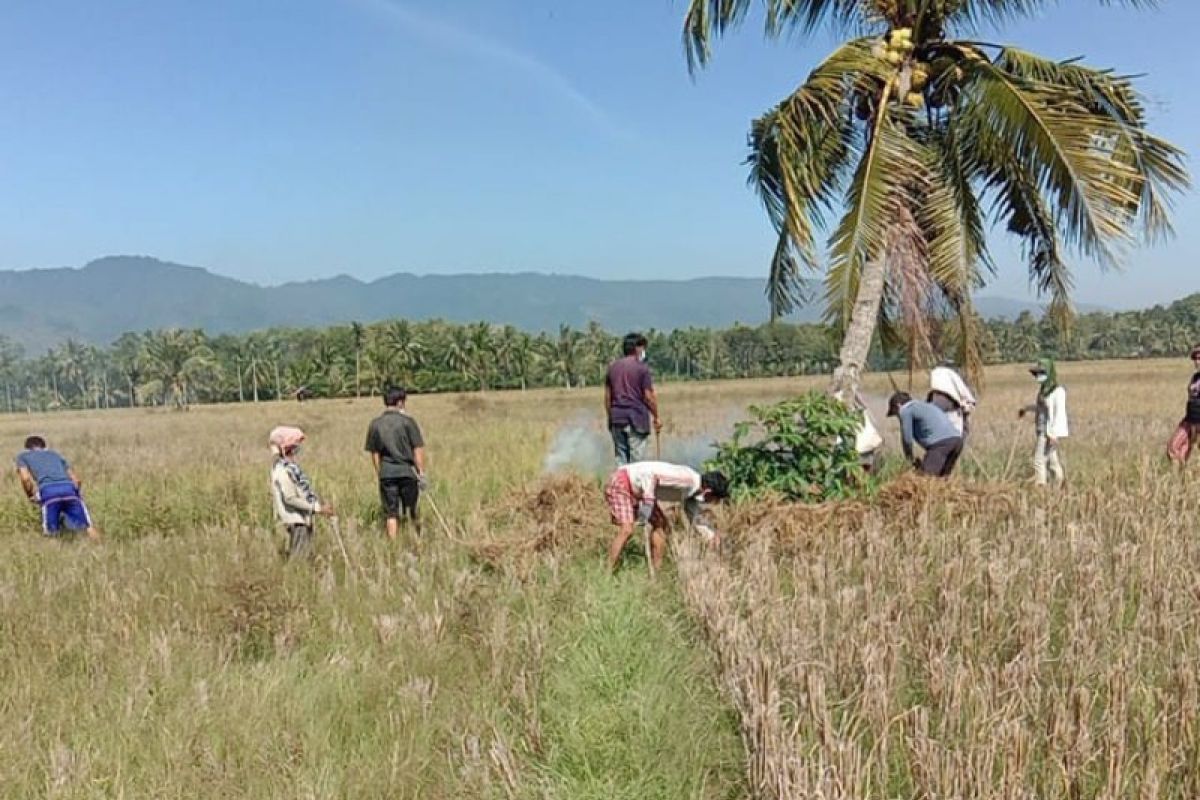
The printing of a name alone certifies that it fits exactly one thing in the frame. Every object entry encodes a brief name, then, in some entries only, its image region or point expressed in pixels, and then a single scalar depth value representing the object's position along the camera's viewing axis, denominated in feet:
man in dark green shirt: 23.84
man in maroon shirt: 25.63
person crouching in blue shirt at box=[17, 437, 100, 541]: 26.35
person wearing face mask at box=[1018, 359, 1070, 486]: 25.71
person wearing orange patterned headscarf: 20.24
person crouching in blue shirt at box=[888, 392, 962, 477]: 22.34
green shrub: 20.86
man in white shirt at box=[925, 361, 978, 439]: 23.67
